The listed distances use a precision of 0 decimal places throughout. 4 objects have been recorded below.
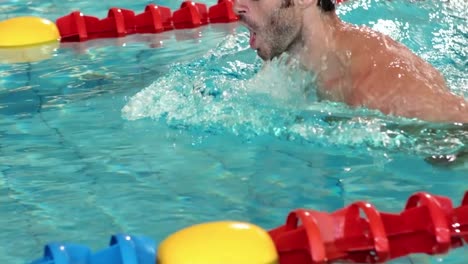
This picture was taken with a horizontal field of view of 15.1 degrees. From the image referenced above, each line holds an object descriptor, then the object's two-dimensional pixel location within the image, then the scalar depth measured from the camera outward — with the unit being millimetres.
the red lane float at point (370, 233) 3939
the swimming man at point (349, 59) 5509
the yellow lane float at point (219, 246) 3751
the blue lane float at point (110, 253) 3758
